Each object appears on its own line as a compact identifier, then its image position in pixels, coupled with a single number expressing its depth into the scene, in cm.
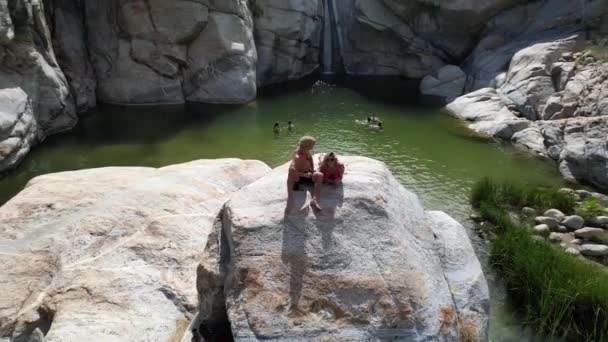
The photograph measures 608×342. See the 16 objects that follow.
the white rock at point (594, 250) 1241
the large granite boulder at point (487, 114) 2161
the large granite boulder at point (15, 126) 1655
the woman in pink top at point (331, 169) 737
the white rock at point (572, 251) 1215
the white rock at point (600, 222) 1374
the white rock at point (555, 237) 1298
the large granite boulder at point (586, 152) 1634
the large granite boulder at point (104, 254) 738
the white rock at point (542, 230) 1319
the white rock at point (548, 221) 1371
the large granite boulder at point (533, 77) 2228
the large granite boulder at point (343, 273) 621
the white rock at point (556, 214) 1388
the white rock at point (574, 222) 1348
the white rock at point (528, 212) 1433
